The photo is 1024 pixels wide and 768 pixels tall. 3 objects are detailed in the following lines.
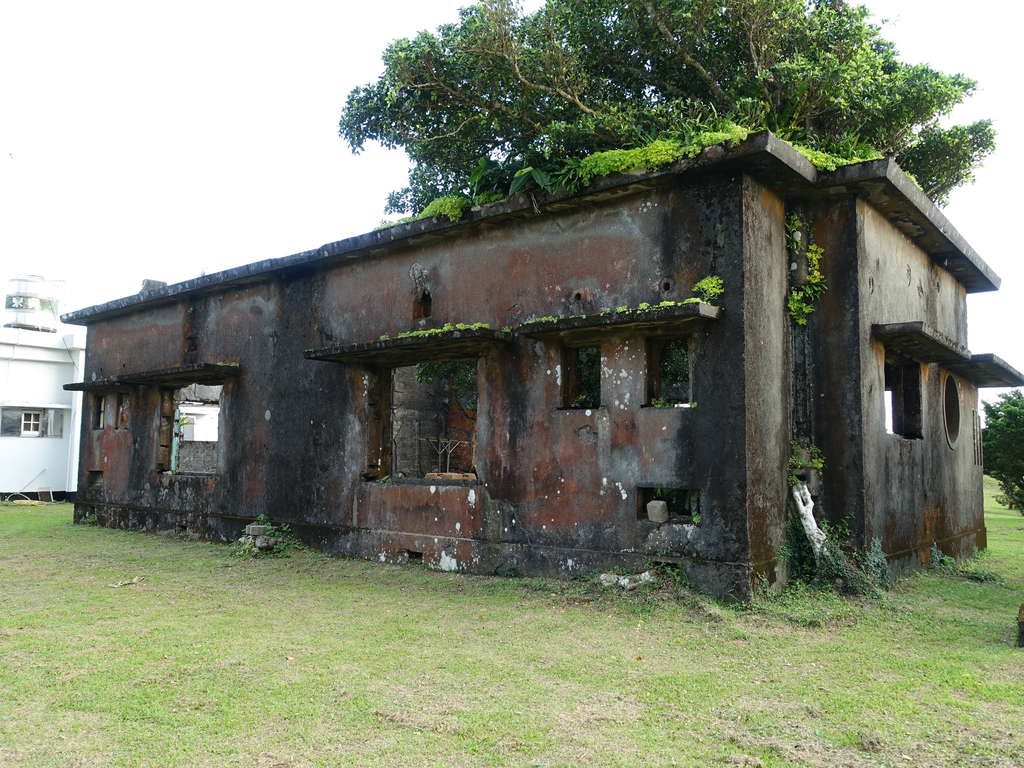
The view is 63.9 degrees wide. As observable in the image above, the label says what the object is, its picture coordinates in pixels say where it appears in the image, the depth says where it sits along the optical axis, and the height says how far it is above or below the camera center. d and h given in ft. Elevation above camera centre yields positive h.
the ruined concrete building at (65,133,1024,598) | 24.66 +2.67
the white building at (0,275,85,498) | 69.00 +2.49
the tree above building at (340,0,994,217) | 31.78 +15.37
